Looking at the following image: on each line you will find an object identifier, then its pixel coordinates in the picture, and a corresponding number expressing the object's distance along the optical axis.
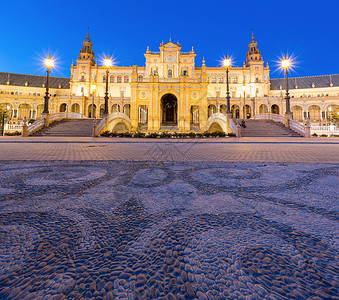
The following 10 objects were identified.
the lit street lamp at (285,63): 16.95
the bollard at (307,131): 16.56
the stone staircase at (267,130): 17.97
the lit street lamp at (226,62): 18.14
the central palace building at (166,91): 46.59
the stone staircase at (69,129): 17.95
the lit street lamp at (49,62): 16.72
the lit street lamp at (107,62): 18.15
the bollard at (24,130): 16.02
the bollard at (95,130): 17.19
